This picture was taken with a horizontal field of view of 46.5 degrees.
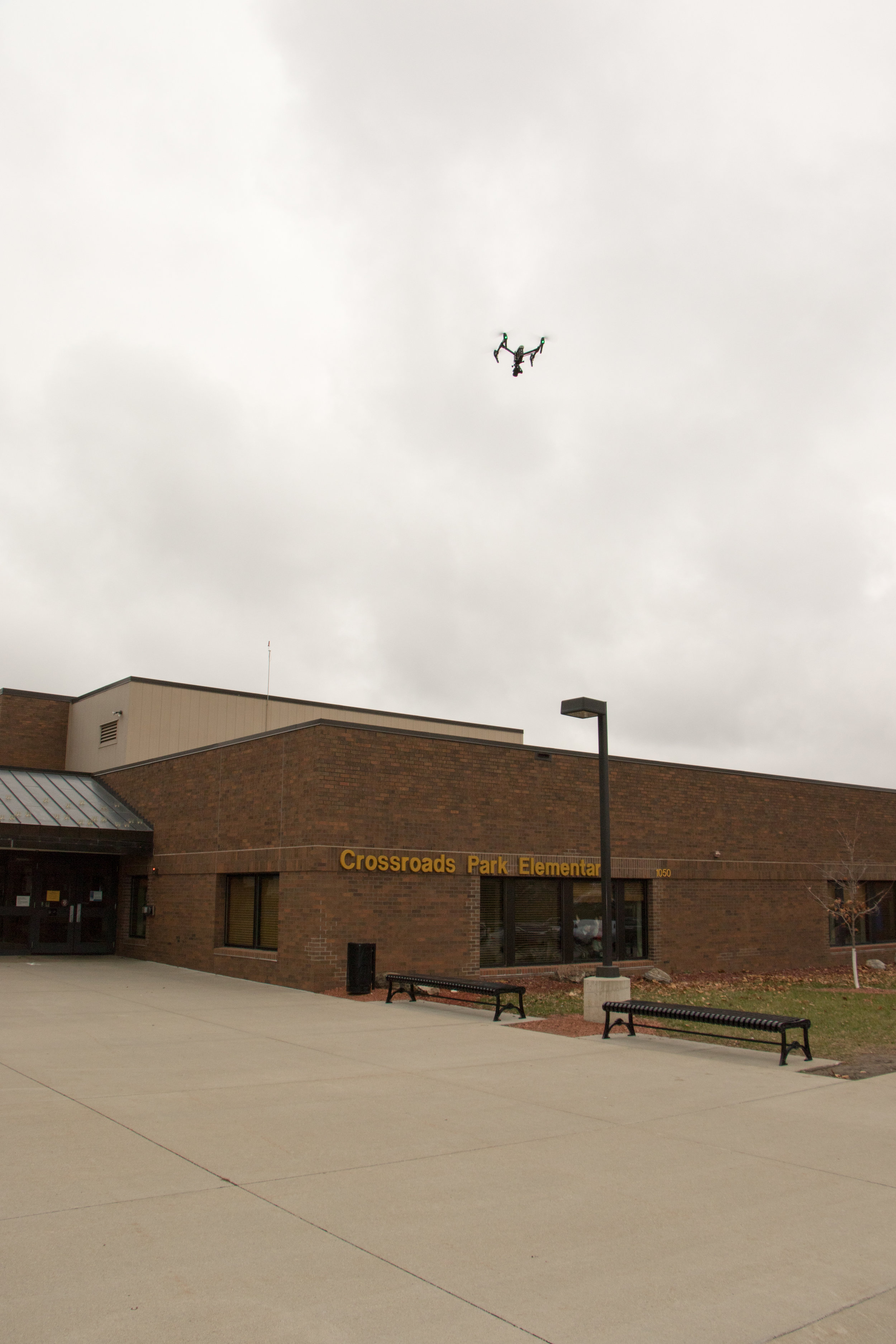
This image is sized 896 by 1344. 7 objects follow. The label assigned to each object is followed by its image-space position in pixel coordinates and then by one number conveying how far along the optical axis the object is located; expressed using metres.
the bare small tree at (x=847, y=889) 26.61
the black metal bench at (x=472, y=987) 14.91
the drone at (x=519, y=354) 14.62
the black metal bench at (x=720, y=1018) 11.59
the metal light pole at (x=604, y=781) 14.99
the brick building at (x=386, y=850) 18.89
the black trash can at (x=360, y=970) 17.17
